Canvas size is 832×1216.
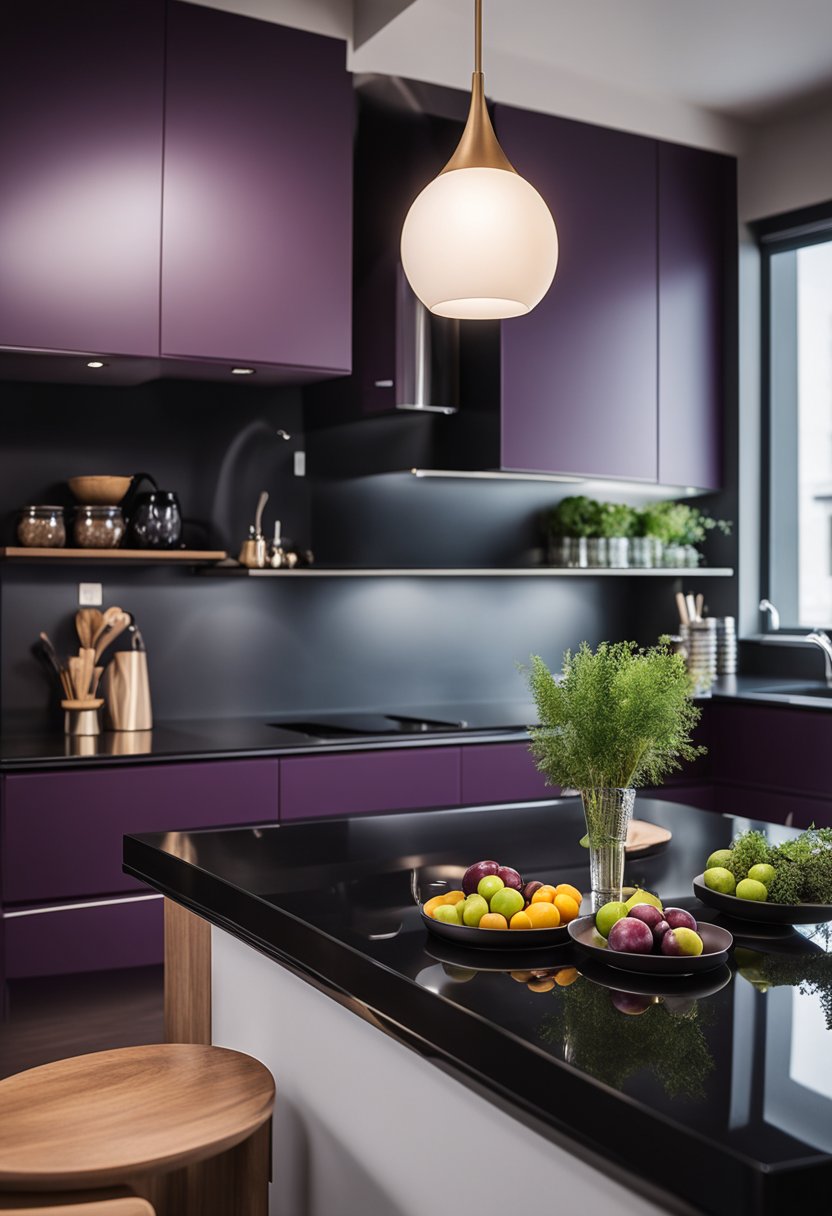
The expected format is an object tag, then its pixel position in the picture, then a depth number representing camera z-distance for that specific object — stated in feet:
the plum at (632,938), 4.75
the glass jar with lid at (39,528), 11.77
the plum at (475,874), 5.48
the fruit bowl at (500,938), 5.02
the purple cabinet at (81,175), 10.72
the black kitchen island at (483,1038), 3.48
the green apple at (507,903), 5.14
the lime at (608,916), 4.96
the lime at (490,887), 5.24
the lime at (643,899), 5.18
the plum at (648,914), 4.88
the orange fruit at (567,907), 5.23
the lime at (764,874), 5.55
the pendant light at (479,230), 6.24
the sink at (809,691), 14.80
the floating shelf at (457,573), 12.84
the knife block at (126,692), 12.30
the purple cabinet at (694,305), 15.25
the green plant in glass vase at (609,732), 5.53
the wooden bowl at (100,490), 12.07
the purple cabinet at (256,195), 11.49
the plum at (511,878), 5.39
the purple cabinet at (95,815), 10.35
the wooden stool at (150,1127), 4.71
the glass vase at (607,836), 5.61
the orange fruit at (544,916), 5.11
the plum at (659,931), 4.82
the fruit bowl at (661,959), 4.69
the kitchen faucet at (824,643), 14.97
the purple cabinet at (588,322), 13.87
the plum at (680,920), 4.88
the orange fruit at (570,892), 5.30
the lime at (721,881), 5.62
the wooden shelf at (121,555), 11.57
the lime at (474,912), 5.09
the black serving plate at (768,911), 5.41
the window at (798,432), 16.03
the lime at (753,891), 5.50
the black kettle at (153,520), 12.23
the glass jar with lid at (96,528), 12.00
